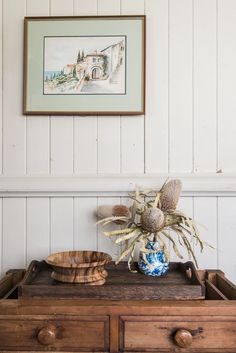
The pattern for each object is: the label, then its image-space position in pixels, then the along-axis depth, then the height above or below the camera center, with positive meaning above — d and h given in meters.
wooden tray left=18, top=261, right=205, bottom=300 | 0.91 -0.33
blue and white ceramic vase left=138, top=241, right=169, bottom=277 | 1.05 -0.28
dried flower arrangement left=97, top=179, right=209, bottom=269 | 1.02 -0.14
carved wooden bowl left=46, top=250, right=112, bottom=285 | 0.94 -0.29
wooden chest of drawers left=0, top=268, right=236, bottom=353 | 0.85 -0.40
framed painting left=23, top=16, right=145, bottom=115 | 1.23 +0.43
